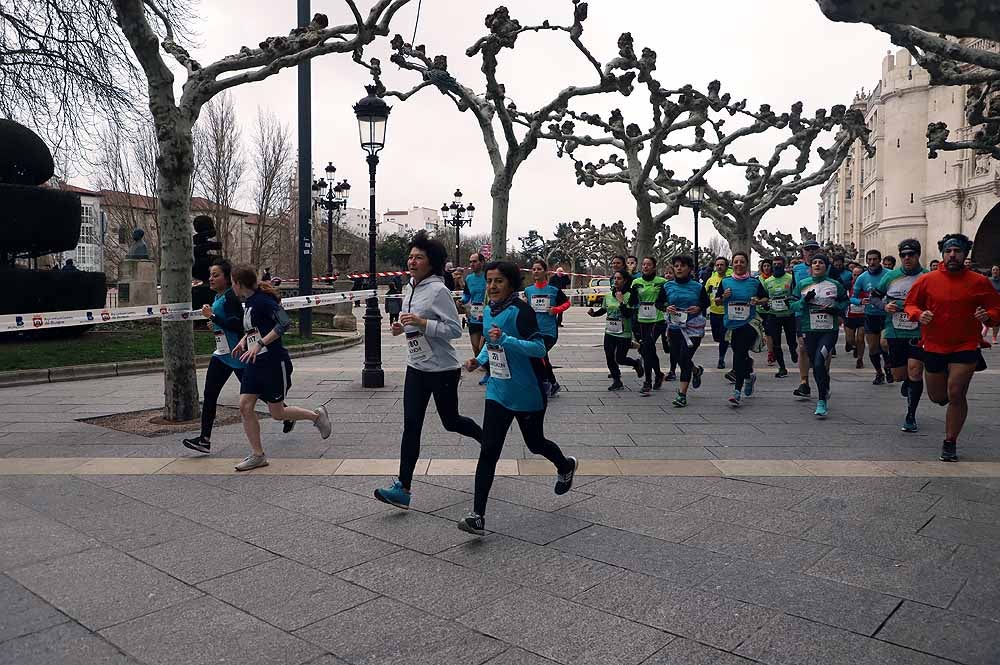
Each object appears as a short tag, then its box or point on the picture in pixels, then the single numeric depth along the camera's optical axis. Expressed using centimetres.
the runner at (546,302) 934
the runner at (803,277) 970
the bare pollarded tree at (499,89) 1638
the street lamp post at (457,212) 3556
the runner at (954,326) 638
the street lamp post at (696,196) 2611
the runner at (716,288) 1353
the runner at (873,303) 1091
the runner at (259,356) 612
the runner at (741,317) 928
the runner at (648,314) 1053
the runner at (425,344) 498
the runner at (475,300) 1199
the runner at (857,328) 1308
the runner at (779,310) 1180
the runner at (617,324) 1036
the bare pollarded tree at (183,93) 803
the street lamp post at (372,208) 1098
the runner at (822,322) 865
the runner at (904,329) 770
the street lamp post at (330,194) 3035
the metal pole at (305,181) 1770
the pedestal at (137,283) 2006
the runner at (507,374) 458
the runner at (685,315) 941
